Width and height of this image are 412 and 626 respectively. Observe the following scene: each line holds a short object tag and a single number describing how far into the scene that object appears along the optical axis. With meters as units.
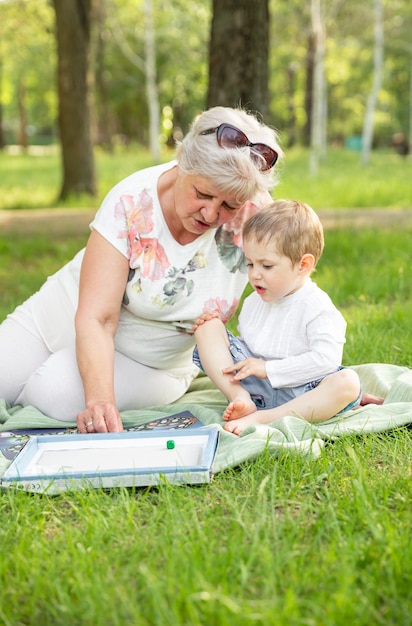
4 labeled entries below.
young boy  2.94
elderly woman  2.89
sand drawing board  2.39
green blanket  2.55
